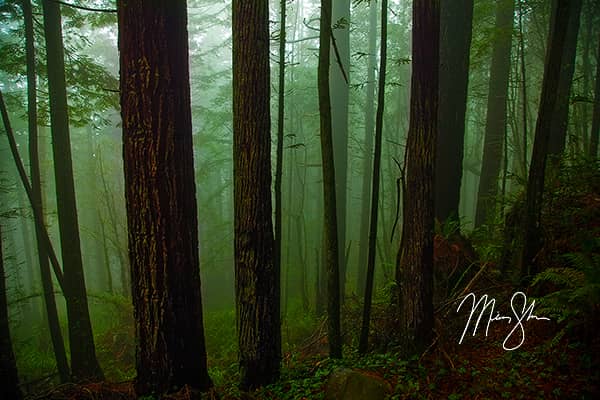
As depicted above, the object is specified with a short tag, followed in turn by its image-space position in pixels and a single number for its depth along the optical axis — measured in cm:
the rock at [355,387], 333
